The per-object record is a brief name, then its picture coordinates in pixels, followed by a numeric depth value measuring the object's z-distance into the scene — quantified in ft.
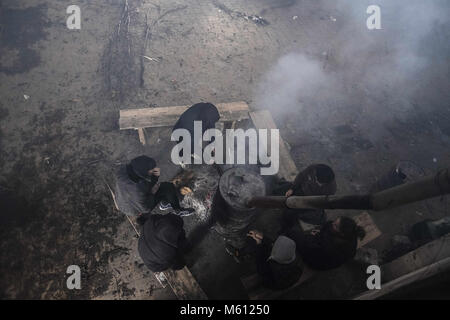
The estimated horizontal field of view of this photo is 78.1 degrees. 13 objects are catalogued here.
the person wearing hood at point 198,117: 16.26
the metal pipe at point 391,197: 6.38
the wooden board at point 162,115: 18.31
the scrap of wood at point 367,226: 15.35
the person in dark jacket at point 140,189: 13.33
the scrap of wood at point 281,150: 17.43
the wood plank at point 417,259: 13.53
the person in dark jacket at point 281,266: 11.63
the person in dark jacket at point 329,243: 11.54
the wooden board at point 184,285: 13.29
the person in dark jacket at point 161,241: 11.91
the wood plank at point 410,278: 12.71
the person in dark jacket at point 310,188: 13.71
